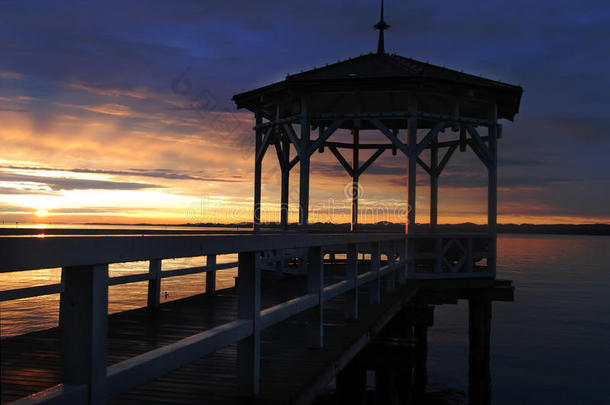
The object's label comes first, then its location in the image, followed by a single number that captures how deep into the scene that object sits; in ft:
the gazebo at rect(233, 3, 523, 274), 44.42
